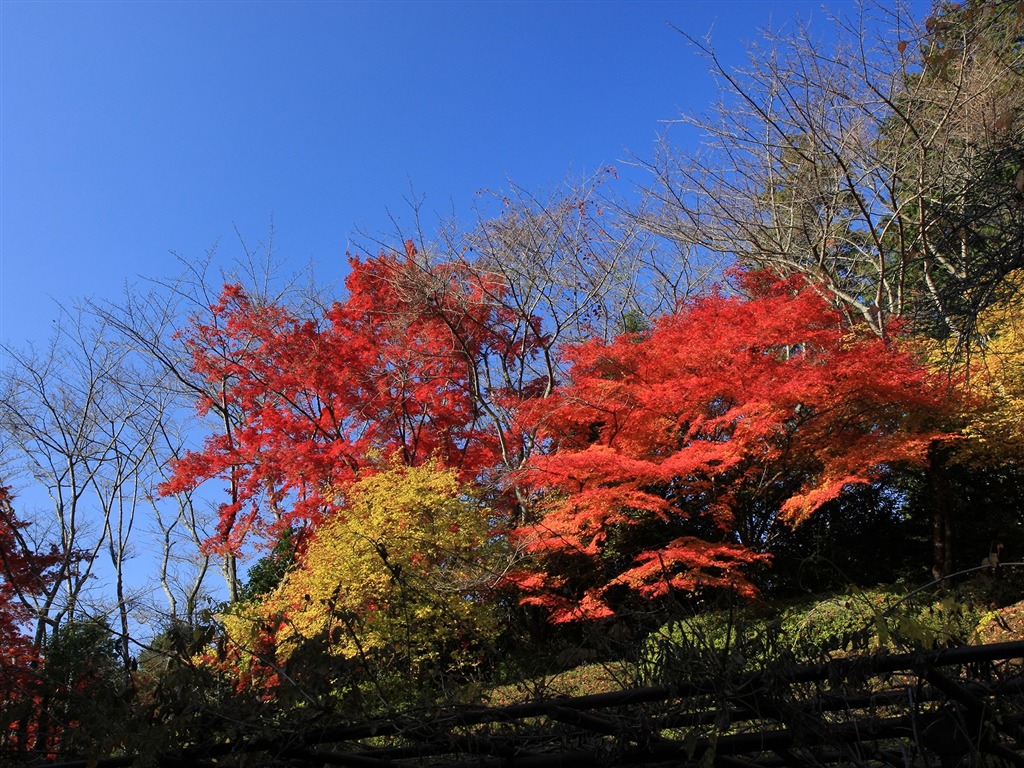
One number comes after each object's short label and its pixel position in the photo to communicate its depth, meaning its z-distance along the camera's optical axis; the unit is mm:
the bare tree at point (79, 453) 15488
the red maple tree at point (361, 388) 13859
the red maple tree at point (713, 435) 10961
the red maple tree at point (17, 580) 10555
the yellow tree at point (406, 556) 10266
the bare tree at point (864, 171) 10898
